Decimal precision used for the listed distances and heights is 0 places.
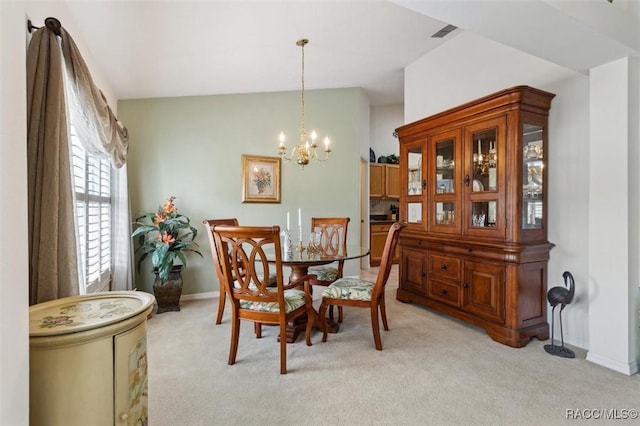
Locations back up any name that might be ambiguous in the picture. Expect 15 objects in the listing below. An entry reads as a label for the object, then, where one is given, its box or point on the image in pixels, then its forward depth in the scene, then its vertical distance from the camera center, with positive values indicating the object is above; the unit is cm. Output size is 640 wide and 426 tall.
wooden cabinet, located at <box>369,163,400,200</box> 652 +70
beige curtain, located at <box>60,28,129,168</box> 174 +71
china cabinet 260 -1
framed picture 425 +48
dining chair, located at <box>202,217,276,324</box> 247 -43
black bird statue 247 -69
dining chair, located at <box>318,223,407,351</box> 253 -67
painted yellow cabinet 106 -54
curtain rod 158 +97
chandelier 309 +69
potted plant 341 -42
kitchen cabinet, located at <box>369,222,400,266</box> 641 -53
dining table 253 -38
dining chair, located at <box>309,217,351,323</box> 318 -36
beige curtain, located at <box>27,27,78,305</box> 145 +17
